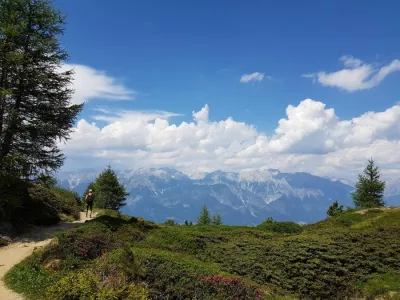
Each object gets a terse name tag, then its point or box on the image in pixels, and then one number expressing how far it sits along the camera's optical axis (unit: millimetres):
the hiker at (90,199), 28112
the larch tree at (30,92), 21422
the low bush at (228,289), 10875
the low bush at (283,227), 30172
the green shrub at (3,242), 18797
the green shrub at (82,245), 15039
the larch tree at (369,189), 57656
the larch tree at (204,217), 81688
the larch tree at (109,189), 62438
